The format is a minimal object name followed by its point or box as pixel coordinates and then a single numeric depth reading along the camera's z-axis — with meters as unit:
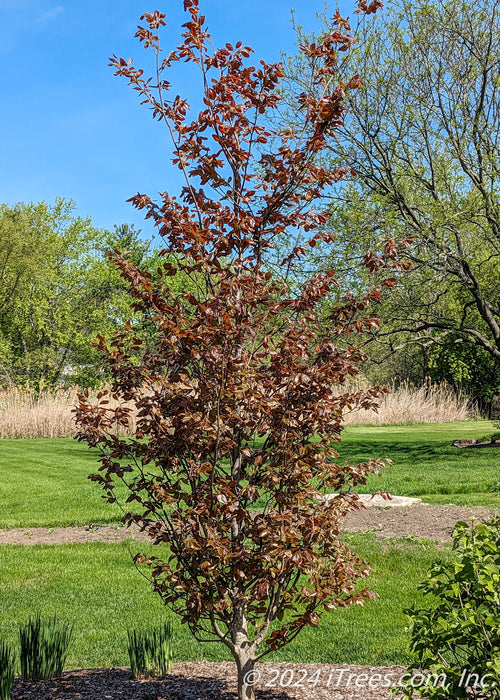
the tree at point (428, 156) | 15.13
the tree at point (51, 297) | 35.81
